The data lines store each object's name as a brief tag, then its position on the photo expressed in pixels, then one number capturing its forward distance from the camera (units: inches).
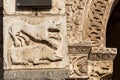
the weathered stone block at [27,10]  222.1
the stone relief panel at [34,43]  218.8
